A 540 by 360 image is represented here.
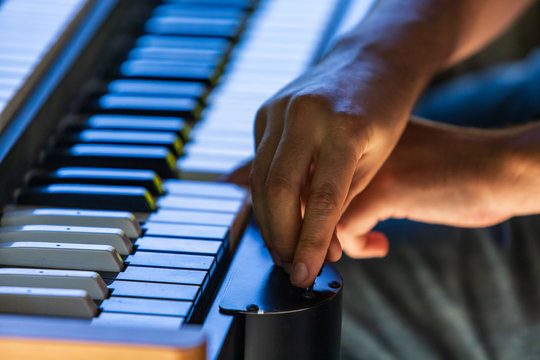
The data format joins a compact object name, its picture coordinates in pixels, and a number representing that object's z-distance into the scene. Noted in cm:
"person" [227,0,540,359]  114
